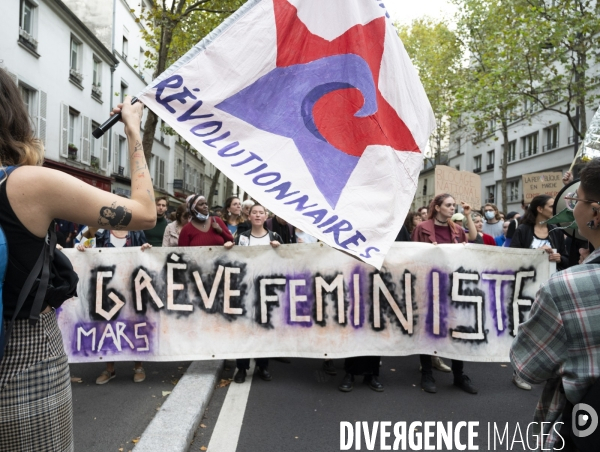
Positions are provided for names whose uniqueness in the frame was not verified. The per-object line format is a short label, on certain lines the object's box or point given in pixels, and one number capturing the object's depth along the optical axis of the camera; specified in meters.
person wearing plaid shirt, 1.56
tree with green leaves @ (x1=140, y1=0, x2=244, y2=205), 13.57
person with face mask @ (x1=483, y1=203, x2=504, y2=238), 11.31
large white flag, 2.71
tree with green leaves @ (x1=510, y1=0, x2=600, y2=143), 16.08
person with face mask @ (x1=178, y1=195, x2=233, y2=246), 5.75
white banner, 5.17
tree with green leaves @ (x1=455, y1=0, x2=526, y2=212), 18.77
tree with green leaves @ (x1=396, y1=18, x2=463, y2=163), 28.72
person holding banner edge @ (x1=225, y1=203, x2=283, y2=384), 5.26
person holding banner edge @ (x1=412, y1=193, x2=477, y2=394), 5.55
